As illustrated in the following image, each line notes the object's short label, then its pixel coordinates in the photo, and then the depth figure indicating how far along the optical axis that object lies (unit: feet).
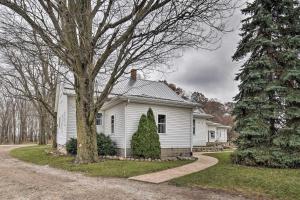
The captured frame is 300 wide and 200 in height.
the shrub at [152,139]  48.42
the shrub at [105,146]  51.75
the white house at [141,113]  51.11
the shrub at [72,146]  55.01
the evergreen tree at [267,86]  37.57
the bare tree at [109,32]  32.68
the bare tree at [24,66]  34.81
